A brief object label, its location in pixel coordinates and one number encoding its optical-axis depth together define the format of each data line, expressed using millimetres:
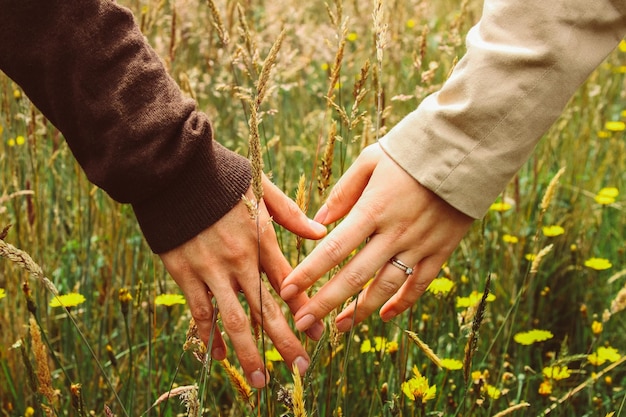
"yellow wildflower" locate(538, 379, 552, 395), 1604
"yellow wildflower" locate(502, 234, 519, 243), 2201
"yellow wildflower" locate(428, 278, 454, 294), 1778
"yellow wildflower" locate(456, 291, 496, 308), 1835
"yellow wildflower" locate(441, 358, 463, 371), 1663
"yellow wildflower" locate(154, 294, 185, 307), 1707
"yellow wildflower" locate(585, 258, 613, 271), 2090
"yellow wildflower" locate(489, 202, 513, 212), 2320
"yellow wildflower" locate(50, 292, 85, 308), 1658
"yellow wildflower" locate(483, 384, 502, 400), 1578
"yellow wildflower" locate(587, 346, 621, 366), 1720
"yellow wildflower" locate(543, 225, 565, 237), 2178
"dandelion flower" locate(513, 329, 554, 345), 1857
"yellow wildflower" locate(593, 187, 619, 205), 2361
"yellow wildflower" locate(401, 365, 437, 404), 1337
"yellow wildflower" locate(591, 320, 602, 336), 1676
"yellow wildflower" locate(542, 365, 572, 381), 1671
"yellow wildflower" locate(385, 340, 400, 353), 1587
